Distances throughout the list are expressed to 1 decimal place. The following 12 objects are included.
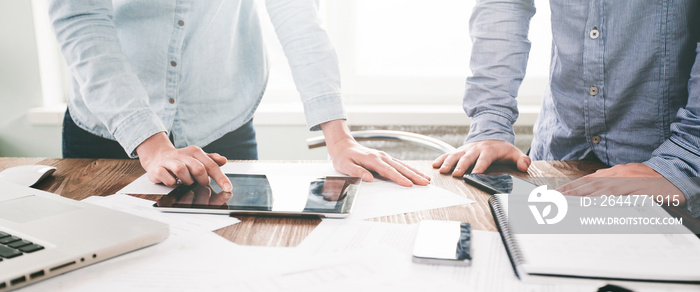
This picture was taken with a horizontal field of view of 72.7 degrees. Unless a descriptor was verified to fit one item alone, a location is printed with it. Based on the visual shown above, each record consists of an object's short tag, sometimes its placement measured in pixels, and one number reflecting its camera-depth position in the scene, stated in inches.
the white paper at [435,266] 19.0
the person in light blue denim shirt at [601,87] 34.4
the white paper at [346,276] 18.8
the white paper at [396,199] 28.2
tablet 27.2
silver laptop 18.9
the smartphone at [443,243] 20.7
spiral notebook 18.9
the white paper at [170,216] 25.3
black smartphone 31.8
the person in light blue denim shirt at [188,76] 36.3
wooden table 24.6
